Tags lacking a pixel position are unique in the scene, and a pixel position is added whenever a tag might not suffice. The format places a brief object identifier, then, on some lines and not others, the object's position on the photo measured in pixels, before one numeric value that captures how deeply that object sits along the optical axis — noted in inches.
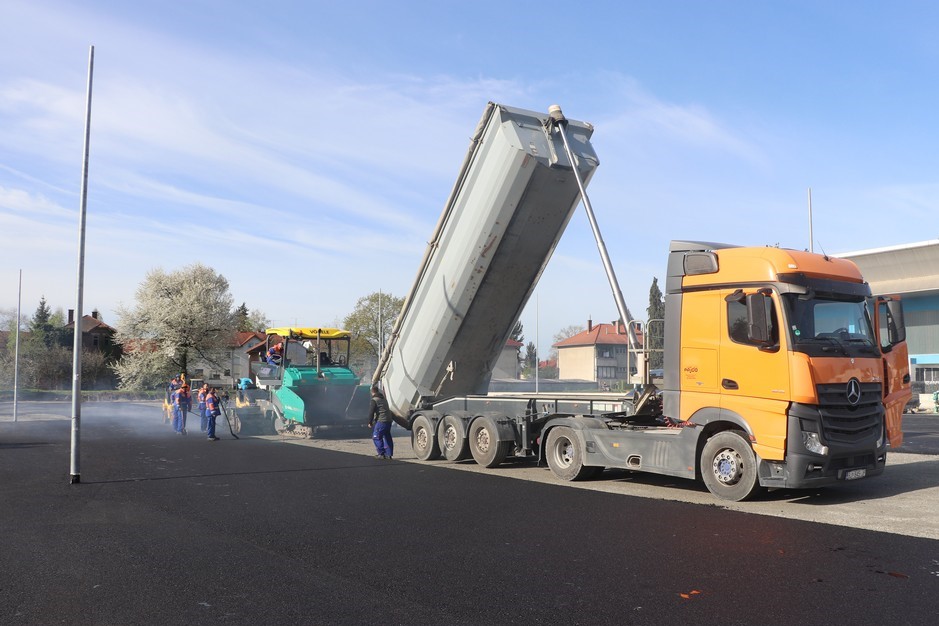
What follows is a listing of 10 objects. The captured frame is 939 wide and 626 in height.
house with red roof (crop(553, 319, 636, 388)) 2726.4
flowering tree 1879.9
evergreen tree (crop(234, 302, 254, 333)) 2416.1
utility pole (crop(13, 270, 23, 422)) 1070.9
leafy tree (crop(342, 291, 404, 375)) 2113.9
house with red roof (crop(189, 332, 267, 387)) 1923.6
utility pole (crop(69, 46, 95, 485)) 421.8
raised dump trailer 345.1
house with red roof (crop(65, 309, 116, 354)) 2375.7
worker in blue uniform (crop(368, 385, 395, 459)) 553.3
